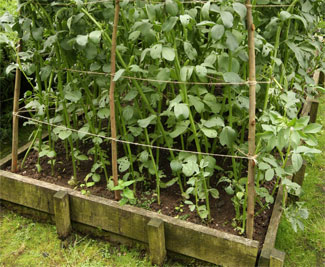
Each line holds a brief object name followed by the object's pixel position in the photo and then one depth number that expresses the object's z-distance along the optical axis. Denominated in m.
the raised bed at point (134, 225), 2.15
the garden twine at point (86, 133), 2.04
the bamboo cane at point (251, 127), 1.92
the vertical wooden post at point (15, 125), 2.72
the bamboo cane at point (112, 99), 2.17
